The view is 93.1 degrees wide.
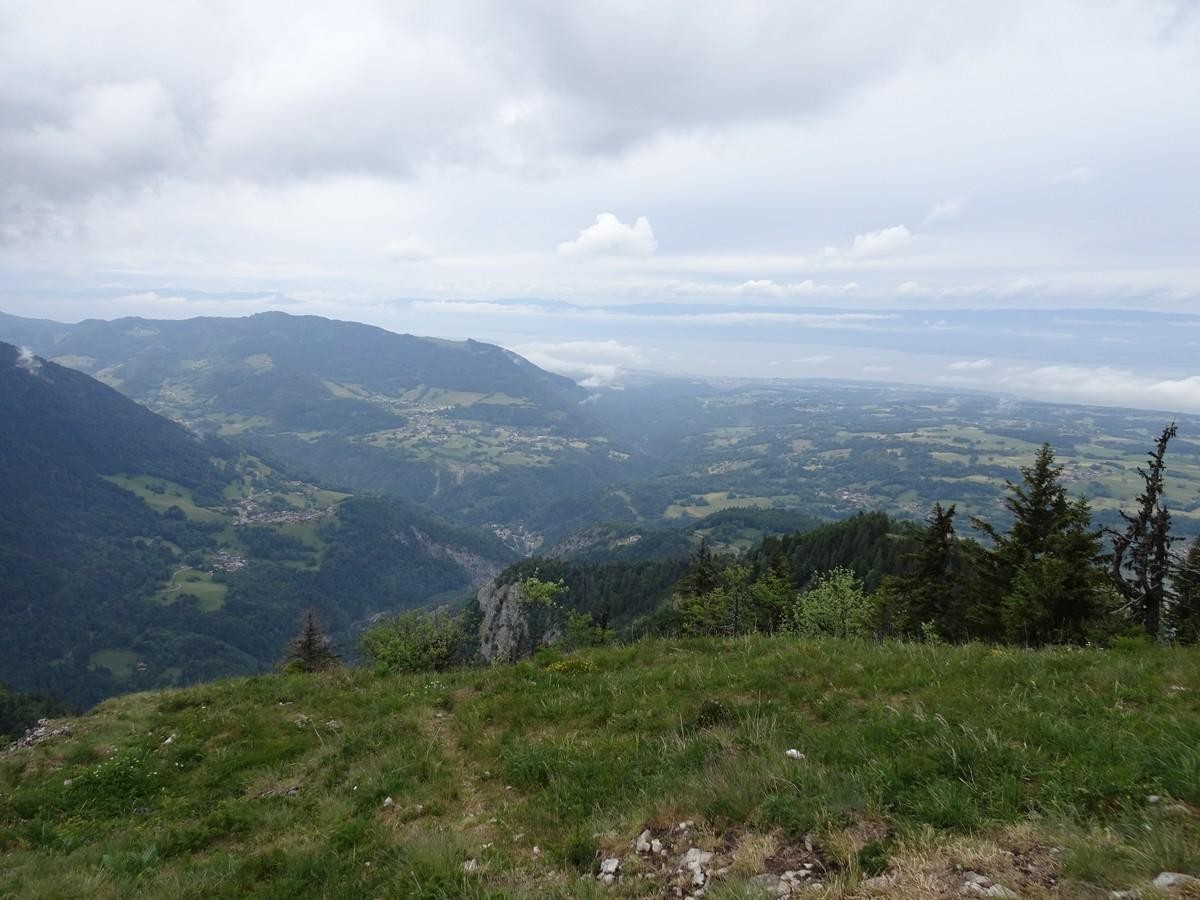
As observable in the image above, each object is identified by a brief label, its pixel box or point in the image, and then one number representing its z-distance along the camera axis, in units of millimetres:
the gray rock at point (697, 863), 6262
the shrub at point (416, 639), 38875
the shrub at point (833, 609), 40469
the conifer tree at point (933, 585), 37281
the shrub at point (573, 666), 15109
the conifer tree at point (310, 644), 43281
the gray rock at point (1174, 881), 4543
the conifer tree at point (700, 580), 53688
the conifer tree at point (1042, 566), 25469
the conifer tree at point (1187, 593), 27839
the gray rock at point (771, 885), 5535
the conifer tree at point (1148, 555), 30344
